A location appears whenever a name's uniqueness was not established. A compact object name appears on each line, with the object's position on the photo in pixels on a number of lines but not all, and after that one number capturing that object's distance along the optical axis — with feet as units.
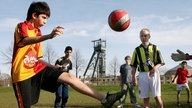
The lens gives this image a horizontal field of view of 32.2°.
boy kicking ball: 16.26
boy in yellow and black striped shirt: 25.05
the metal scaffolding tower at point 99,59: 256.58
